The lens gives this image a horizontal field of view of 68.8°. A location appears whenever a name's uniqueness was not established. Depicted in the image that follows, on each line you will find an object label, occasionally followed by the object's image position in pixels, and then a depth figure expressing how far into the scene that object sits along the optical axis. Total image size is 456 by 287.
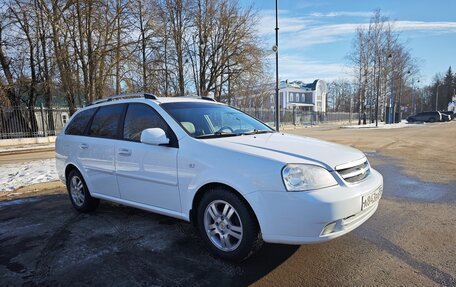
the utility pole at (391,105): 39.69
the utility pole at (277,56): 16.44
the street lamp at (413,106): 75.81
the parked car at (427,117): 48.84
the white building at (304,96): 76.25
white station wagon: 3.02
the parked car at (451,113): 59.56
